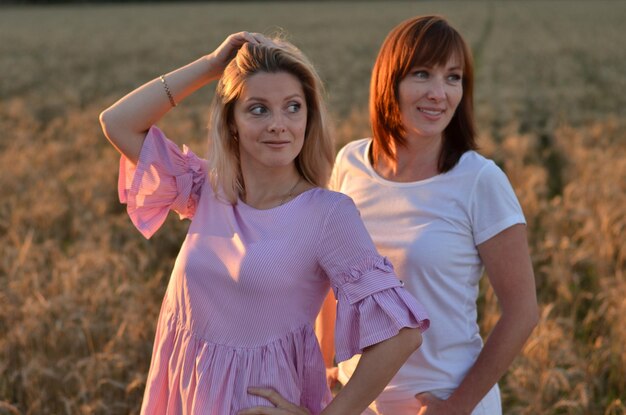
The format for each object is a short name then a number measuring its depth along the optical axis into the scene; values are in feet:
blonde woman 9.76
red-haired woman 10.53
